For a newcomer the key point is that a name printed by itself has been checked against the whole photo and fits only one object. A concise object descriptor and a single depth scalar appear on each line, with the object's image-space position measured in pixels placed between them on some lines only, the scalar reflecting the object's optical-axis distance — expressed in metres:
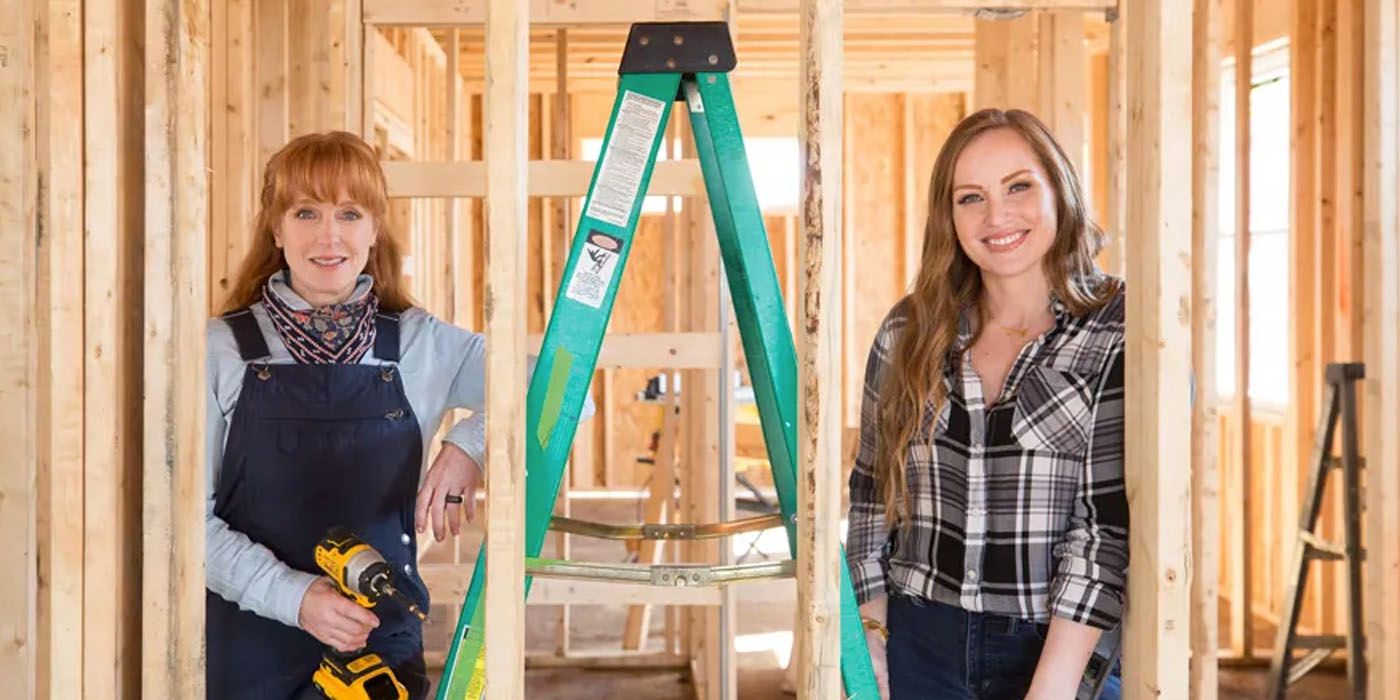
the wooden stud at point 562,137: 4.83
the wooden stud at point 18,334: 1.87
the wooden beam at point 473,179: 3.26
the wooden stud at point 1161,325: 1.38
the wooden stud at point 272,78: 3.60
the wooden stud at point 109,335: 1.41
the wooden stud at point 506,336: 1.28
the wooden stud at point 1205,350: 3.47
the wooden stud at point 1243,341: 4.73
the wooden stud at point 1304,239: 4.91
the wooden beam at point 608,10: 3.26
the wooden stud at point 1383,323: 3.25
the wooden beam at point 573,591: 3.44
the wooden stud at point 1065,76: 3.76
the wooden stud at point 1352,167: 4.29
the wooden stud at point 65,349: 1.41
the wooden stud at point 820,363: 1.30
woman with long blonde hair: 1.61
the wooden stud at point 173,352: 1.43
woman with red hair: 1.74
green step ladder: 1.44
